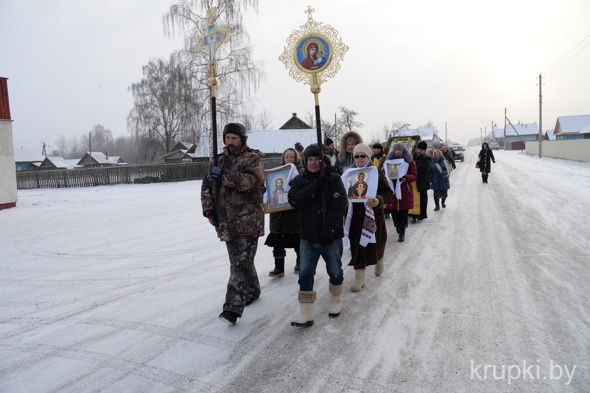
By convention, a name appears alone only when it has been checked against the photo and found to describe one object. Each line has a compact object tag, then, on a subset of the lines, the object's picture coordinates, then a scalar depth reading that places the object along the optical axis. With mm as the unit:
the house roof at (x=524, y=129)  107375
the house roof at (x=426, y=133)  66125
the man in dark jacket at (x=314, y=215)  4051
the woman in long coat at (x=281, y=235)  5730
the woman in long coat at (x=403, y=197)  7926
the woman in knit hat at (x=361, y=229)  5027
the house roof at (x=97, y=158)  68625
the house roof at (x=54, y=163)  63406
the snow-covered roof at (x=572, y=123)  61869
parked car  39562
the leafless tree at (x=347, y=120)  51750
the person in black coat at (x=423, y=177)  9789
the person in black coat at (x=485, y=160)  16859
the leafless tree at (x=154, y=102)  39488
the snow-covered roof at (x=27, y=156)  61509
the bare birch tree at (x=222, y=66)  22547
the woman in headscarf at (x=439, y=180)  11422
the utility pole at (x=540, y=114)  40094
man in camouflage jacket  4121
